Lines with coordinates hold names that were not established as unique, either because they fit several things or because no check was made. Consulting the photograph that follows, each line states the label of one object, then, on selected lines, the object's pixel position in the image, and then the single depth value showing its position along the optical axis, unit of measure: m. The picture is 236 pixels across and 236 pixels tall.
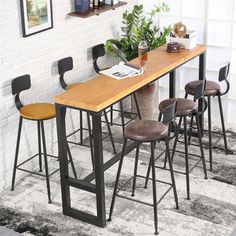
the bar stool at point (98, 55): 6.34
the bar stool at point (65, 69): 5.82
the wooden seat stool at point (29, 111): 5.18
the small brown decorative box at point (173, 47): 5.88
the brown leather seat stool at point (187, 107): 5.21
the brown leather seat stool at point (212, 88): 5.79
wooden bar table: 4.53
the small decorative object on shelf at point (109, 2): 6.26
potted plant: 6.55
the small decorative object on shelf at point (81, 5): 5.88
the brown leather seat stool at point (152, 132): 4.62
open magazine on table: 5.14
